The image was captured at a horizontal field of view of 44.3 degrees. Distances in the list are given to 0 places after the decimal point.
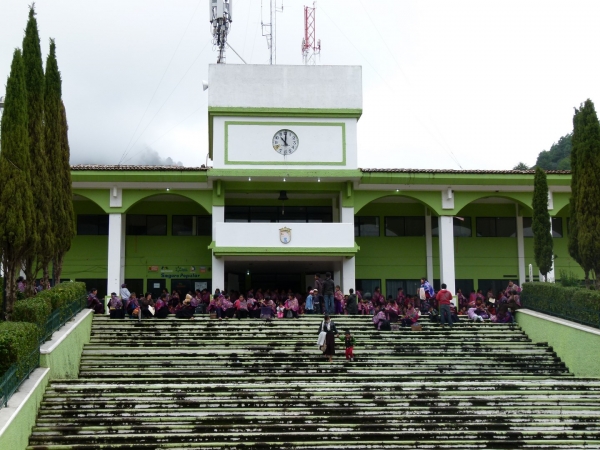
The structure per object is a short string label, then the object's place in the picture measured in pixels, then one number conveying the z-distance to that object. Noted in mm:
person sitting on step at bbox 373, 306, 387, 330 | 20602
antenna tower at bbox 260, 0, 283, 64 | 28575
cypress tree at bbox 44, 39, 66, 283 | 18859
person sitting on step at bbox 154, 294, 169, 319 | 21016
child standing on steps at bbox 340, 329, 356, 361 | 17891
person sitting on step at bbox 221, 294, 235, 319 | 21250
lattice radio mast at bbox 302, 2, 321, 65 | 28312
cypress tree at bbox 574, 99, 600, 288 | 19703
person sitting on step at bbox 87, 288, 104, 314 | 22375
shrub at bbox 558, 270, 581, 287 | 23547
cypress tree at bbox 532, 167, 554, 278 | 22562
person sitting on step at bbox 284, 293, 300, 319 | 21516
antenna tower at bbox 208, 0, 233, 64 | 32031
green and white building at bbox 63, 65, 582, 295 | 25391
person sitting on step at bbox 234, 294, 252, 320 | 21188
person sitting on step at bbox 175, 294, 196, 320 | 21016
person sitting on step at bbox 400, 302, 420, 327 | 20859
